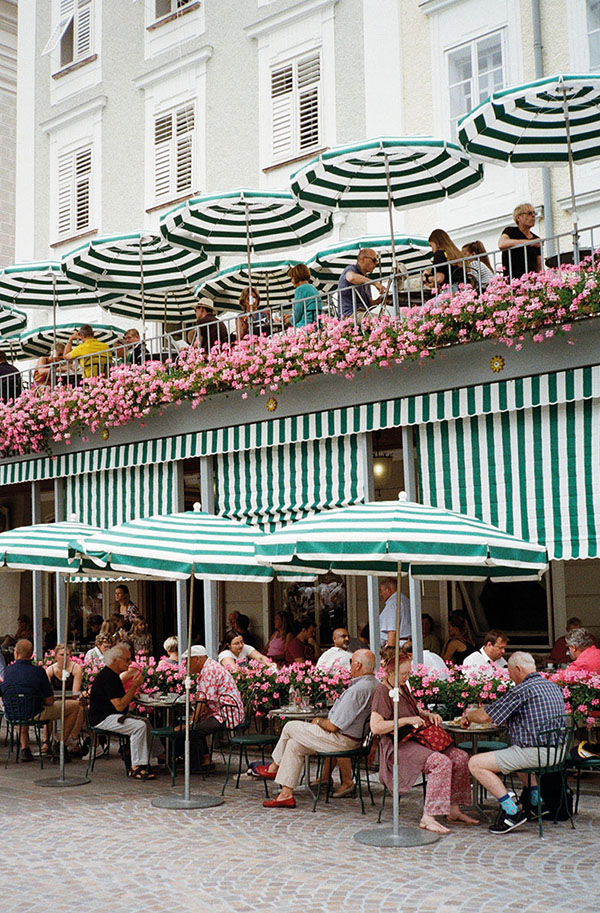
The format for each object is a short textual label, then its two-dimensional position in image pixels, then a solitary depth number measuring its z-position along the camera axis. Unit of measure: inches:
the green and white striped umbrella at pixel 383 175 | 473.1
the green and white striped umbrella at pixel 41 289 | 663.8
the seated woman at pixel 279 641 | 615.8
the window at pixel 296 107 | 688.4
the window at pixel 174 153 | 766.5
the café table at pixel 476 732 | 356.5
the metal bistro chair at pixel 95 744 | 444.5
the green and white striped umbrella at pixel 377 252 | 597.9
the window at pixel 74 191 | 845.2
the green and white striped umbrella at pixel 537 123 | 418.0
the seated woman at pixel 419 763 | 342.4
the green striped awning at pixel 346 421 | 418.3
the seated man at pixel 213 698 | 431.5
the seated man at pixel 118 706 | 443.2
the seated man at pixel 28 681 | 477.1
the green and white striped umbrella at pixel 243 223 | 540.7
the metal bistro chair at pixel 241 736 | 402.9
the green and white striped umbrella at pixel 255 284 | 649.6
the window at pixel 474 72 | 596.7
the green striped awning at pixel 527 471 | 411.8
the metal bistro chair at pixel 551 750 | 327.9
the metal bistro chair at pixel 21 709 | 478.0
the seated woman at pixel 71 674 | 497.9
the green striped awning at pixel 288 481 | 493.7
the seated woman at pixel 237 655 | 484.1
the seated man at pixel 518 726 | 331.3
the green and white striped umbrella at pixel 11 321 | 791.7
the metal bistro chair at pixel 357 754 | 367.6
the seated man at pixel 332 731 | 371.2
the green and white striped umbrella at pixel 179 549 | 370.9
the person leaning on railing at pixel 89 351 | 626.5
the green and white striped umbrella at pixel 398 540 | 320.2
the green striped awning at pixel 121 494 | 585.6
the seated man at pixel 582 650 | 395.9
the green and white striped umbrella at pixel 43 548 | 446.3
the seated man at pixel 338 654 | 458.9
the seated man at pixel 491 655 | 397.7
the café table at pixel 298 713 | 399.5
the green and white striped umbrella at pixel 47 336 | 764.6
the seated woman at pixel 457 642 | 530.9
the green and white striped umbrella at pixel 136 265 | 610.9
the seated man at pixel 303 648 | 597.3
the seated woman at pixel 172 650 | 518.2
